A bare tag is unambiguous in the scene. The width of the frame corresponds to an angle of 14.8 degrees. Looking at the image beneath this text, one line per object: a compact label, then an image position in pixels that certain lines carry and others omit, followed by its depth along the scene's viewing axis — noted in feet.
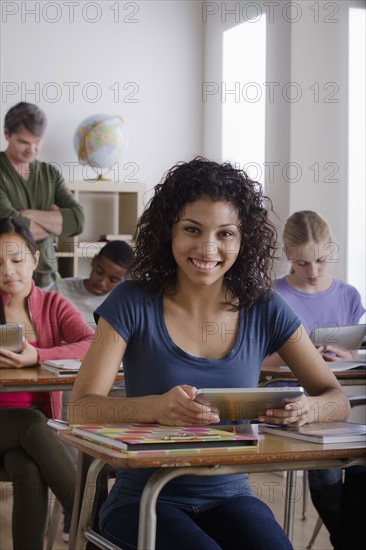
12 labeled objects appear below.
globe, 28.07
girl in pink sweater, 13.69
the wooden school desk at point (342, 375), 16.20
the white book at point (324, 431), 8.62
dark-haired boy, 21.00
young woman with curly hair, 8.85
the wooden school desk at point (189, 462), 7.53
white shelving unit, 28.29
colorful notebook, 7.65
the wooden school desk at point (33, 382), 14.01
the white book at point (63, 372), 14.68
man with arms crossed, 23.10
